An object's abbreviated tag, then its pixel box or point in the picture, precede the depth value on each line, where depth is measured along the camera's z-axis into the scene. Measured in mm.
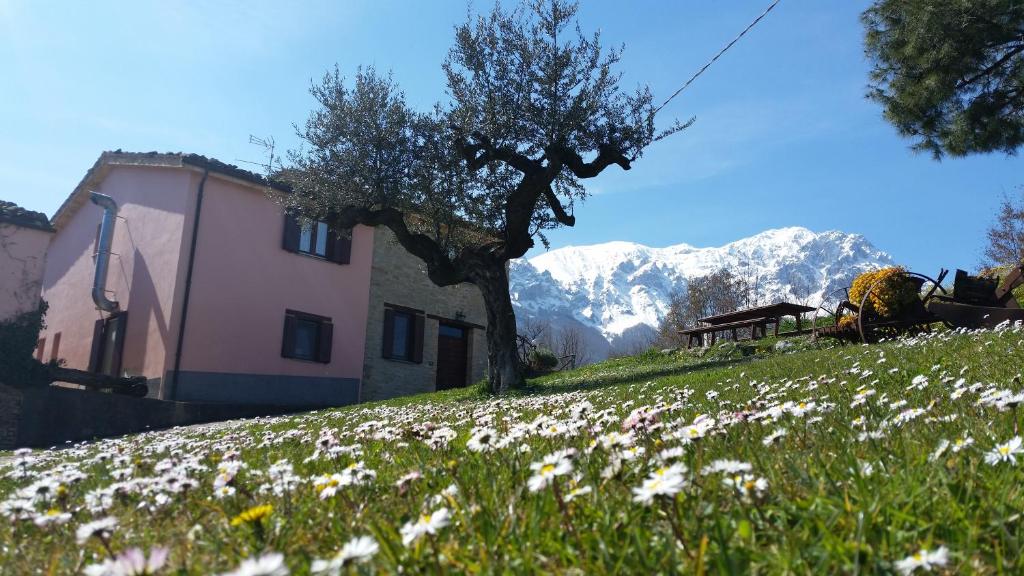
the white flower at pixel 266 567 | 1327
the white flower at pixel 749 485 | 1891
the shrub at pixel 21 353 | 16594
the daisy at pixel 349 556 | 1475
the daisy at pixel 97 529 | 1967
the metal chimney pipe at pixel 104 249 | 21922
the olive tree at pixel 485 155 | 15883
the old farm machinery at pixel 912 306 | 13383
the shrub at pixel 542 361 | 27672
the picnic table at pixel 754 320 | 18453
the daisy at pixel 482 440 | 2898
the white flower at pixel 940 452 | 2381
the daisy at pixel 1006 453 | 2201
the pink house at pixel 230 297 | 20625
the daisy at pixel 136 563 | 1478
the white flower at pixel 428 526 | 1718
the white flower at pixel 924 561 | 1411
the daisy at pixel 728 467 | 2035
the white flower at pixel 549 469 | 1936
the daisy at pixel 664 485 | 1604
